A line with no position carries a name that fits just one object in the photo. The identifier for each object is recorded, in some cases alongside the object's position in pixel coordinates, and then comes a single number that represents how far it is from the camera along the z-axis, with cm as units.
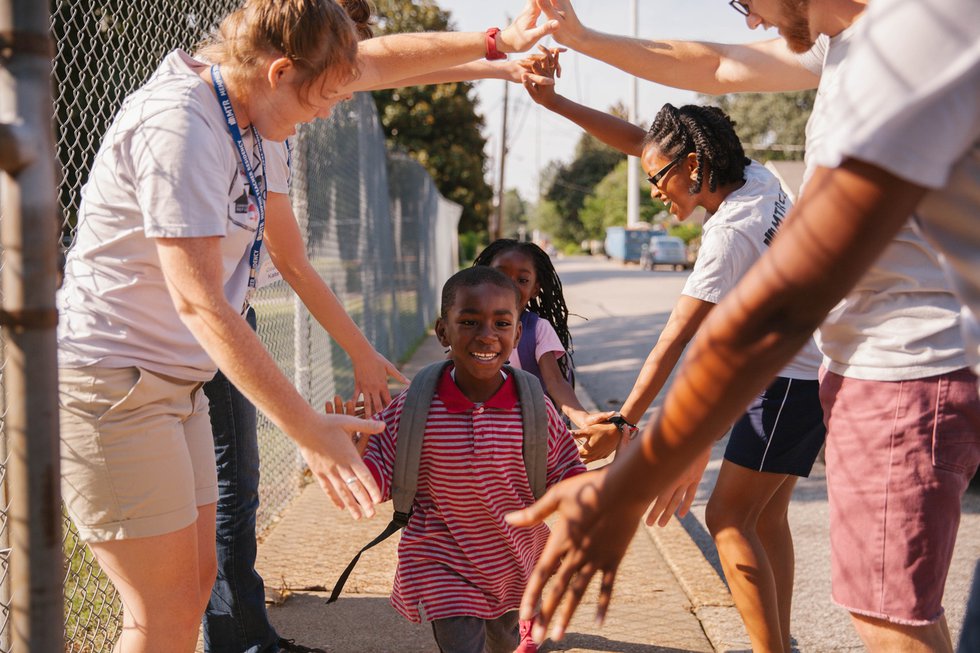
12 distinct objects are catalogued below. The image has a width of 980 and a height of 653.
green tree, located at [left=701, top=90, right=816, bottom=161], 5818
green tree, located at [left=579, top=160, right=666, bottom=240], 7262
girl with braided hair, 387
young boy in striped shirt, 304
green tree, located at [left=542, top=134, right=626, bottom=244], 8950
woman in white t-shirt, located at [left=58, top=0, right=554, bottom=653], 200
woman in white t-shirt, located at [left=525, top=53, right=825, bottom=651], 318
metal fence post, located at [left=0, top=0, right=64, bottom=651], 148
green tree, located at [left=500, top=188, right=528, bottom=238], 12269
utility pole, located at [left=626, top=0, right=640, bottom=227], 5494
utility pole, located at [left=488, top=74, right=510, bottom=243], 3941
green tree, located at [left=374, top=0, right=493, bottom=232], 2520
